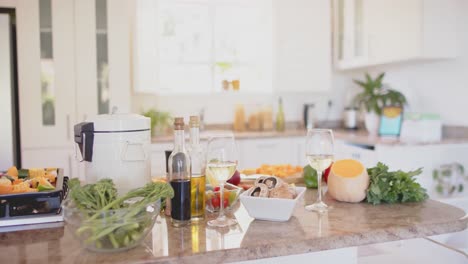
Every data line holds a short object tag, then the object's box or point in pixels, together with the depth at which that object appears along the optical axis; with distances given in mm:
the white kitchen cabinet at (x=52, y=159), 3406
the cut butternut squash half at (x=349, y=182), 1364
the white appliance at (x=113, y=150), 1265
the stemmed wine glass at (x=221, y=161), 1173
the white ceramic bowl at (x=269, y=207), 1165
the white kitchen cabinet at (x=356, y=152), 3261
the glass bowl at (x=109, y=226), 946
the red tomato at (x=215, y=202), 1305
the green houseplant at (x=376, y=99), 3709
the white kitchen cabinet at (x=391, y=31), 3133
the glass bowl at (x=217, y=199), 1306
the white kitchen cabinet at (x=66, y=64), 3381
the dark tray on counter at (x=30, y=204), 1167
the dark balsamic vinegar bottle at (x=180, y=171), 1157
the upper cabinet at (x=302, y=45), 4117
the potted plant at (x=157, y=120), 3734
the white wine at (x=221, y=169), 1170
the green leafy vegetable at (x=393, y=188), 1354
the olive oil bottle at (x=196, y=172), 1211
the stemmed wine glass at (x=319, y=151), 1325
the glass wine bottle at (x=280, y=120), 4418
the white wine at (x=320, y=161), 1321
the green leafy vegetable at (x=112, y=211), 947
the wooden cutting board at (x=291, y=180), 1717
